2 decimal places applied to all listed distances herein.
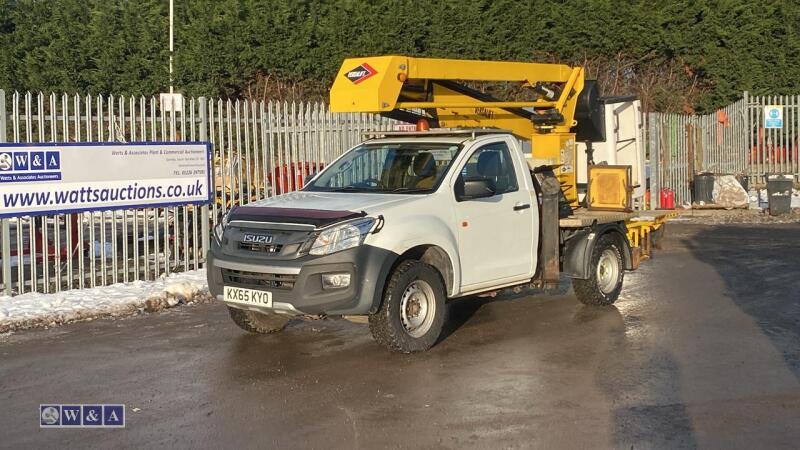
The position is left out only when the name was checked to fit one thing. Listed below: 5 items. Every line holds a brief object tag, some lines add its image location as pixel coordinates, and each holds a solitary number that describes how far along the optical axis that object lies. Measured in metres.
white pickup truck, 8.35
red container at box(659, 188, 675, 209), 22.41
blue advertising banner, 11.53
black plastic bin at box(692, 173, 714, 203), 23.23
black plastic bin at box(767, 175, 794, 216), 21.36
